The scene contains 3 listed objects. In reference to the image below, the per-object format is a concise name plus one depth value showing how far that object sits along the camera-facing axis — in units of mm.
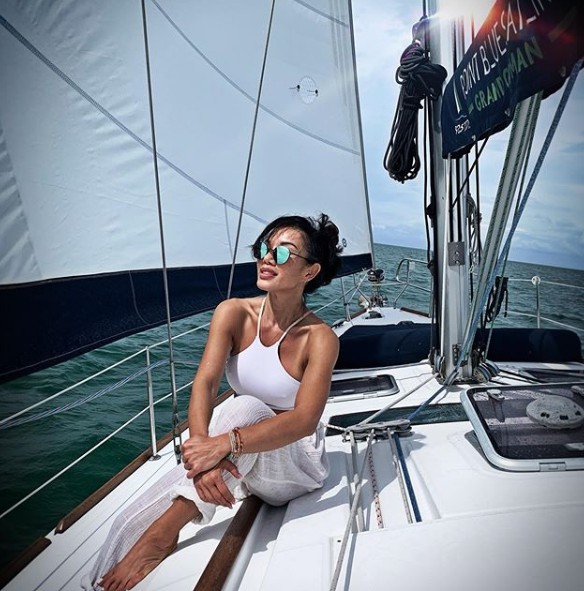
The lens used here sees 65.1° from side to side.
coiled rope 2016
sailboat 938
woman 1093
